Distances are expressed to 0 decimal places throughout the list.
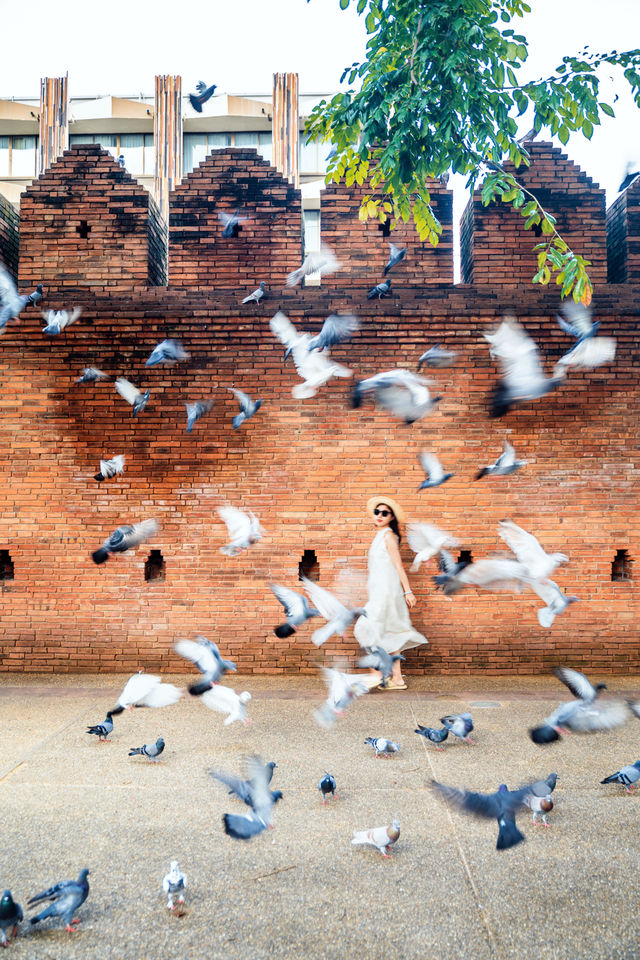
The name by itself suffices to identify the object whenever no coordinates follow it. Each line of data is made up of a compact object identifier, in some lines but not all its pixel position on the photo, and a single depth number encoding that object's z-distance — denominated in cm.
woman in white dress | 624
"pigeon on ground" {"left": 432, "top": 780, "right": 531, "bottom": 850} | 302
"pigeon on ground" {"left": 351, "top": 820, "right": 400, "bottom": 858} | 309
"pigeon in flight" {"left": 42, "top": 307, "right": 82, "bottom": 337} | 665
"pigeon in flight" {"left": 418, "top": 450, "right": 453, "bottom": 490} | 645
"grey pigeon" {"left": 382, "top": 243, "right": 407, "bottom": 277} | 679
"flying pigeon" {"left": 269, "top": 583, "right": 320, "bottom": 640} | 616
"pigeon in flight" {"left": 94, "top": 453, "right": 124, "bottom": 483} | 671
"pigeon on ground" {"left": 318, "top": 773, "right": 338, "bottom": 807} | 374
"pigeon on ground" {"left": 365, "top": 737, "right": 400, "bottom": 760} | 433
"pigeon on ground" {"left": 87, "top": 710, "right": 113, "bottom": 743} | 477
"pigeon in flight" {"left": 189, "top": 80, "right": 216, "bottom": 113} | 607
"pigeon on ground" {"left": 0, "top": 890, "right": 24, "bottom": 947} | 246
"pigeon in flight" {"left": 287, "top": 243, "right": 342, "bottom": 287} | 668
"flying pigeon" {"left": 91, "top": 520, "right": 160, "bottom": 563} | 662
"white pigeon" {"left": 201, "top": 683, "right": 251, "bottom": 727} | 515
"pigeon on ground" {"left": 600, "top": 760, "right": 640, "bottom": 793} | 387
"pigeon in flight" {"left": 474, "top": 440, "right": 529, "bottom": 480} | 664
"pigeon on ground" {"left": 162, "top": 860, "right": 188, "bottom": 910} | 268
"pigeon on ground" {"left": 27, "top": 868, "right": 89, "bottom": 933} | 260
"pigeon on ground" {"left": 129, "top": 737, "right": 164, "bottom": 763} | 438
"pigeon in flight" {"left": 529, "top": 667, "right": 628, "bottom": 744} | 384
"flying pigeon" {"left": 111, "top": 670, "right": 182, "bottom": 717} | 473
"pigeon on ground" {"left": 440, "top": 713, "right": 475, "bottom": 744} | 462
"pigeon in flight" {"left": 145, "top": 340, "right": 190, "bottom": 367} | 653
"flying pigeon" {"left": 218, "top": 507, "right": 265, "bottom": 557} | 666
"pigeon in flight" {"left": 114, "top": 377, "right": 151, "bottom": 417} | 677
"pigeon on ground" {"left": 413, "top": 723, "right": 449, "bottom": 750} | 454
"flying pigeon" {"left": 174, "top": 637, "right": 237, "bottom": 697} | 479
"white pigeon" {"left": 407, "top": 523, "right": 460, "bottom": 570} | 669
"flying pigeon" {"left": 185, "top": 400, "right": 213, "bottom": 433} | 681
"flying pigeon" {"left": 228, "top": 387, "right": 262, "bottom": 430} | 670
